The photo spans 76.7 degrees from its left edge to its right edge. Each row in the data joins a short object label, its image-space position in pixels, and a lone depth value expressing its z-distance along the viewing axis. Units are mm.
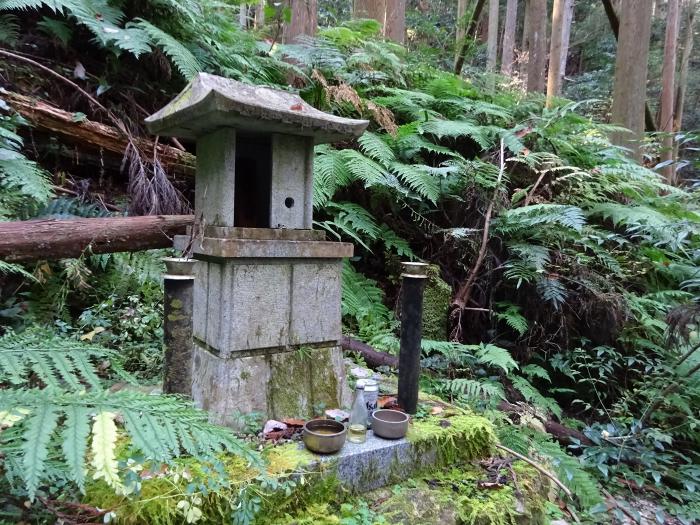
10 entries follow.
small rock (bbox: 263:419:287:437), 2342
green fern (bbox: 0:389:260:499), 1079
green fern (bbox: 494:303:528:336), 4256
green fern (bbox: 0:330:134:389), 1361
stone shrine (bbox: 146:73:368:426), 2330
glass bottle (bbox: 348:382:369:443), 2332
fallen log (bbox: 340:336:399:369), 3697
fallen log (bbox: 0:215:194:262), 2574
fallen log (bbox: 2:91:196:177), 4039
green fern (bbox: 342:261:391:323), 4188
